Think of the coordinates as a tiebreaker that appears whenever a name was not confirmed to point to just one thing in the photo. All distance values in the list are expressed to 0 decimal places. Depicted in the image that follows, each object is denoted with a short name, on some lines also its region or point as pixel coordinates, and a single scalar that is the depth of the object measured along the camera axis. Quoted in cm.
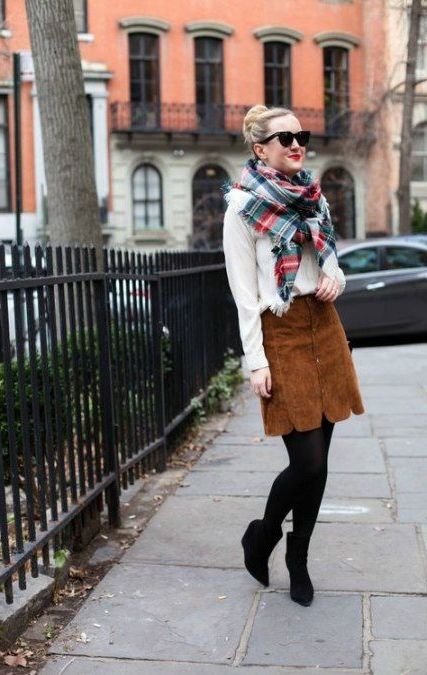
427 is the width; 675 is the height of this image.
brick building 3102
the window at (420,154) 3359
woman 385
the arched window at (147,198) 3198
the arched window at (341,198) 3428
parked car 1363
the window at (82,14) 3095
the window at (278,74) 3369
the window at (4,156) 3072
